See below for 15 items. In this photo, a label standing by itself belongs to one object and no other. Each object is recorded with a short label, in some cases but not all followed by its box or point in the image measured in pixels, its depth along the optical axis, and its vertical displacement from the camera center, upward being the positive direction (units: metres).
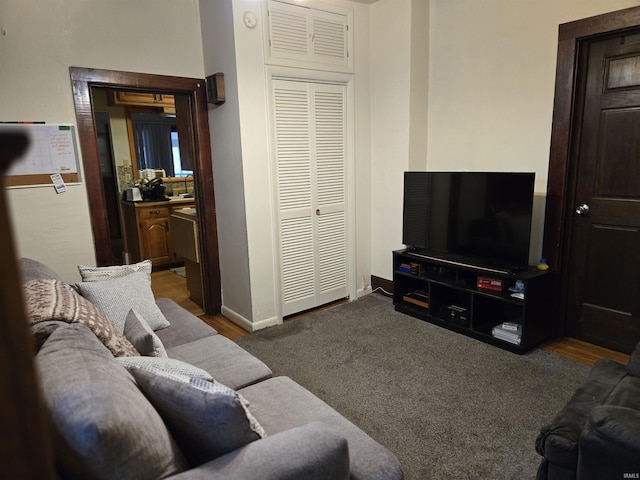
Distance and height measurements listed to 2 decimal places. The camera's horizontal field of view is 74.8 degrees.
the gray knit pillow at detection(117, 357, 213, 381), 1.32 -0.64
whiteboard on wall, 2.84 +0.07
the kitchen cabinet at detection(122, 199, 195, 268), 5.25 -0.80
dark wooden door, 2.74 -0.31
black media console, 2.95 -1.15
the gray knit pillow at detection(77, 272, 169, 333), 2.25 -0.72
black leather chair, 1.33 -1.00
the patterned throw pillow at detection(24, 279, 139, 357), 1.54 -0.54
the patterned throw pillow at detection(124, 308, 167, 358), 1.76 -0.74
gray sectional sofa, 0.95 -0.67
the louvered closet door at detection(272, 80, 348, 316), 3.54 -0.24
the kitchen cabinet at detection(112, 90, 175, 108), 5.33 +0.86
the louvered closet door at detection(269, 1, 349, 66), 3.34 +1.05
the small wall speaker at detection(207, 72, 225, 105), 3.30 +0.60
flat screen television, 2.96 -0.46
